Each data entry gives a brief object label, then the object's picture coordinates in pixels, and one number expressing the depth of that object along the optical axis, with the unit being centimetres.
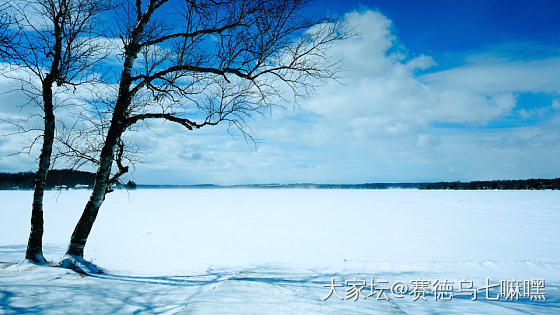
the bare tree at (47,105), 580
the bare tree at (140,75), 564
